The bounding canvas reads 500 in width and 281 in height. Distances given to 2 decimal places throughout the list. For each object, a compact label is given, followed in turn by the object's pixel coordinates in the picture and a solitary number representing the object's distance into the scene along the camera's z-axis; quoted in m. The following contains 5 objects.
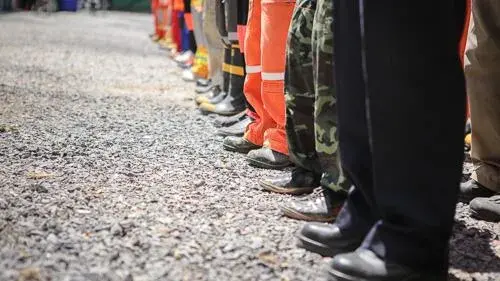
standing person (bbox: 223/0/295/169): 2.28
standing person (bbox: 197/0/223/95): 4.20
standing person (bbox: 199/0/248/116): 3.40
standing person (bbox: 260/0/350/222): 1.77
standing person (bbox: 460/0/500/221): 2.11
